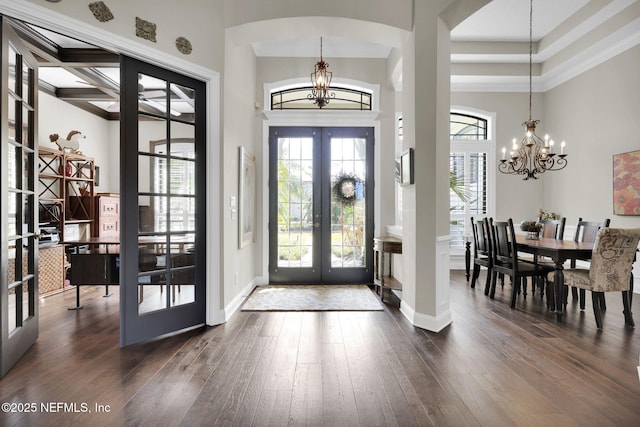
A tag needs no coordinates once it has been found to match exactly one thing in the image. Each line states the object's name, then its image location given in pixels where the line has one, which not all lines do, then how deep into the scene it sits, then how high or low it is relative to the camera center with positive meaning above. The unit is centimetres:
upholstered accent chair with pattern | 324 -52
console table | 443 -77
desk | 374 -62
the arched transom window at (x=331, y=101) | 557 +189
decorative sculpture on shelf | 520 +112
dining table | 361 -47
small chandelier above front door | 412 +157
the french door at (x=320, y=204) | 542 +13
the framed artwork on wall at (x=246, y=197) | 418 +21
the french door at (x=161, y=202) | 288 +9
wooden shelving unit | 507 +33
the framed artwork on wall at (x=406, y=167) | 348 +49
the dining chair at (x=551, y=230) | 479 -26
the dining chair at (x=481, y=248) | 464 -53
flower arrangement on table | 445 -20
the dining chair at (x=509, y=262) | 405 -65
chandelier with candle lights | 467 +94
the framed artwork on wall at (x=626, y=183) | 473 +42
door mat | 408 -116
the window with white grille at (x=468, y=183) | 645 +57
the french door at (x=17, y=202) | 236 +8
